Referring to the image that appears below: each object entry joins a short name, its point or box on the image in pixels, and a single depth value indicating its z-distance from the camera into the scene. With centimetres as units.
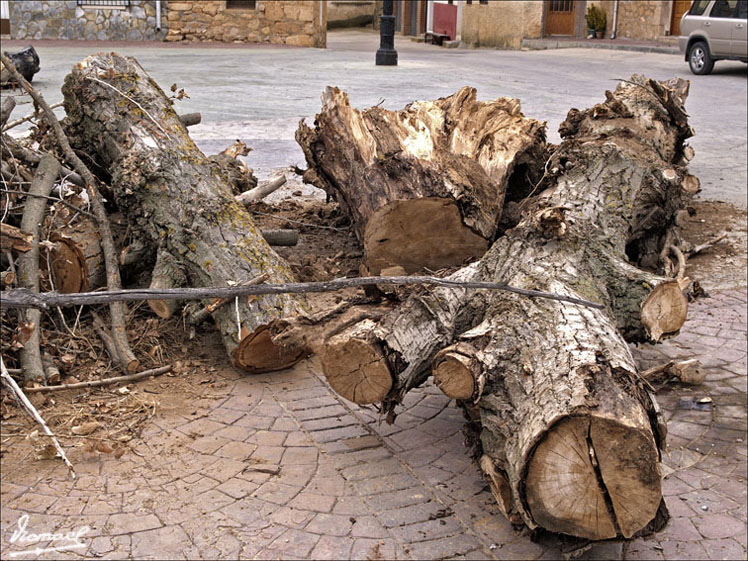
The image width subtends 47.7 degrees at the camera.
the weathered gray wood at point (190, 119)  652
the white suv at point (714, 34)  1828
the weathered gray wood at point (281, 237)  585
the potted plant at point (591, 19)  2630
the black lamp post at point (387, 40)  1844
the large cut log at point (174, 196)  438
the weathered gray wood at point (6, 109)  512
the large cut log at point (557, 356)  289
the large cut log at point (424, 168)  488
